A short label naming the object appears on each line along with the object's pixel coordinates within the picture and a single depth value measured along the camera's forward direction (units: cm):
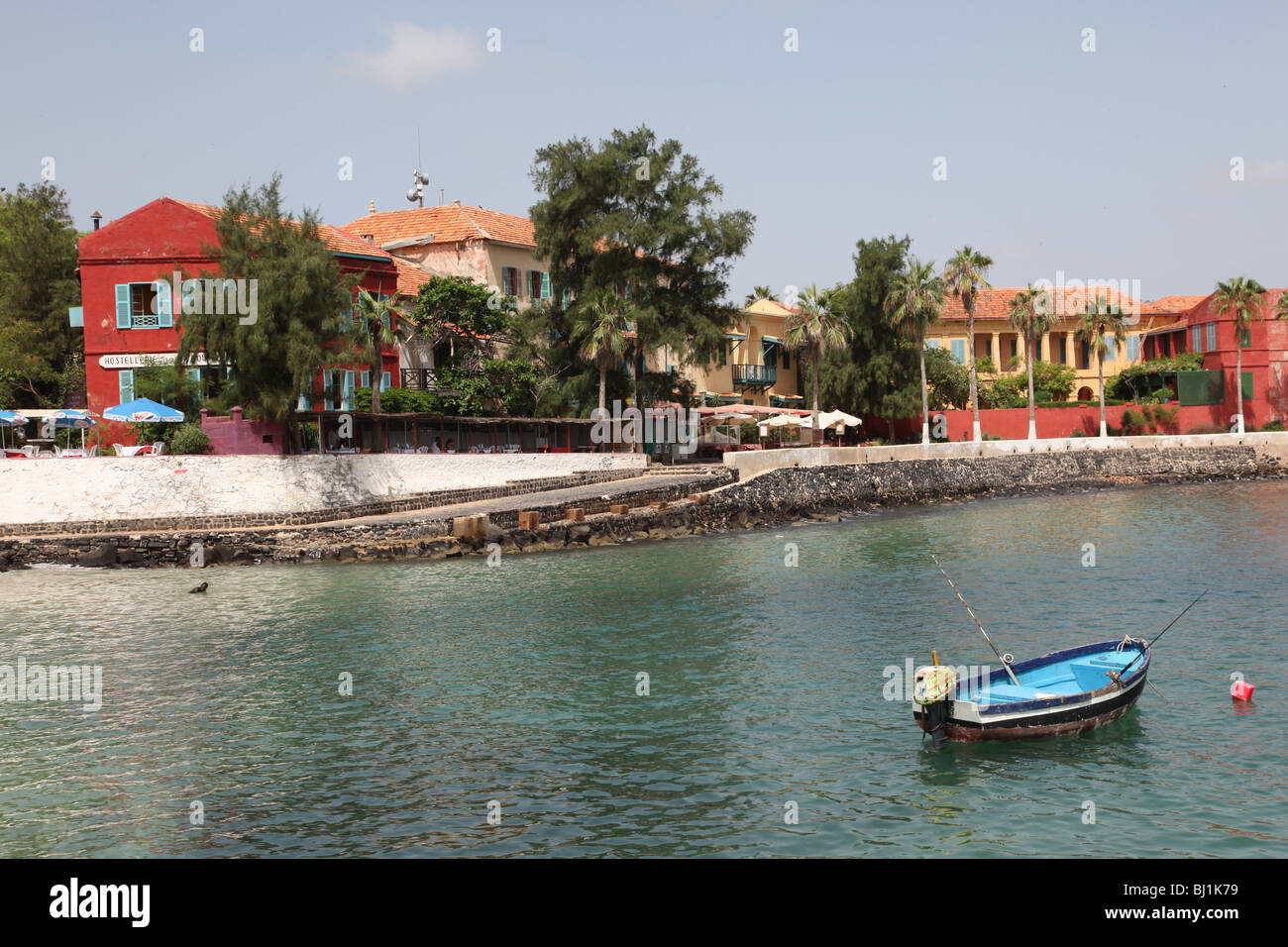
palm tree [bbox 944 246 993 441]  6444
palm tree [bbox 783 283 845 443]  5697
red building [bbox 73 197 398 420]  4506
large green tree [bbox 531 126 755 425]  5431
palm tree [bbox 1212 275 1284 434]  6875
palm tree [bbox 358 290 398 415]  4500
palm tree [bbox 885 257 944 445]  6475
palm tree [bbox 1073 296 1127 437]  6850
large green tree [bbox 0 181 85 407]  5106
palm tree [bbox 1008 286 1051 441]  6806
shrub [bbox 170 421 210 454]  3838
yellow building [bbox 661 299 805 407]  7044
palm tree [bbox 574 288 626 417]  5084
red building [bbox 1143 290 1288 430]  7031
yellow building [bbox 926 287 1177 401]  8212
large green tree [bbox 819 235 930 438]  6888
